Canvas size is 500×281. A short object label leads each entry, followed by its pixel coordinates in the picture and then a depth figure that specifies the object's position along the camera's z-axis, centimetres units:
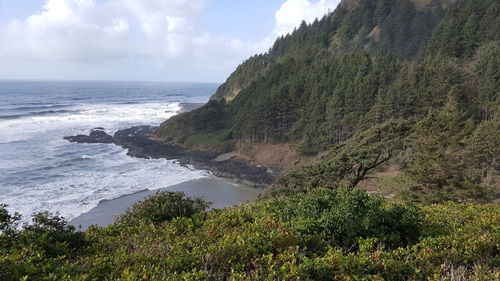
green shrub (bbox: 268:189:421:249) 860
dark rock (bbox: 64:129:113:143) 6550
